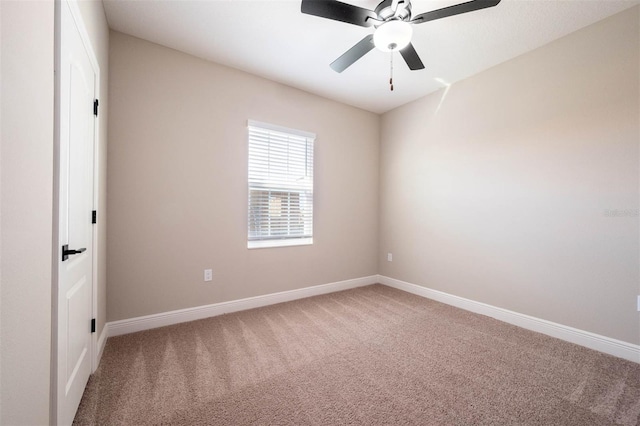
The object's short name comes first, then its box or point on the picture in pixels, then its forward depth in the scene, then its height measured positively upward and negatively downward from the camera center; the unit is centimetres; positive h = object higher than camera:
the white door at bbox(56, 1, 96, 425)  121 -2
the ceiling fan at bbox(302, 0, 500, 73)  168 +135
